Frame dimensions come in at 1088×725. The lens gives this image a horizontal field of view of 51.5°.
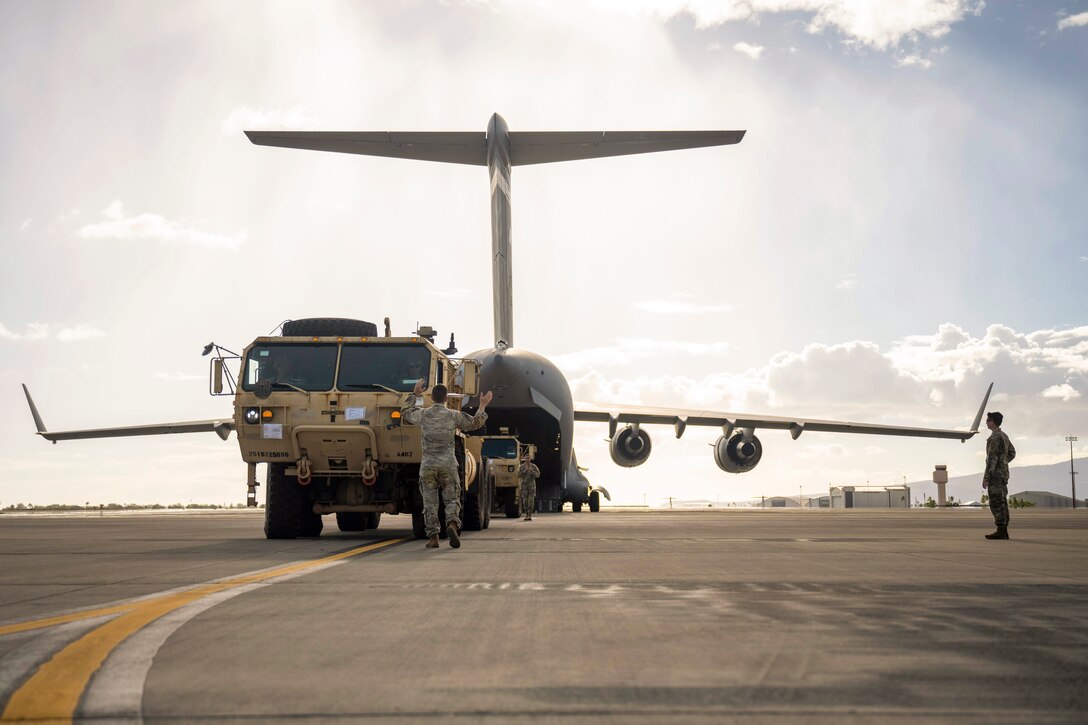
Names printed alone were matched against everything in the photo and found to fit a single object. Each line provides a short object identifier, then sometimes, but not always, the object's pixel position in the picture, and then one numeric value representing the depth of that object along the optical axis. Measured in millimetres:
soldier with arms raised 12008
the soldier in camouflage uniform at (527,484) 27031
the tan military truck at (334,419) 13914
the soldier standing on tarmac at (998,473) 14656
